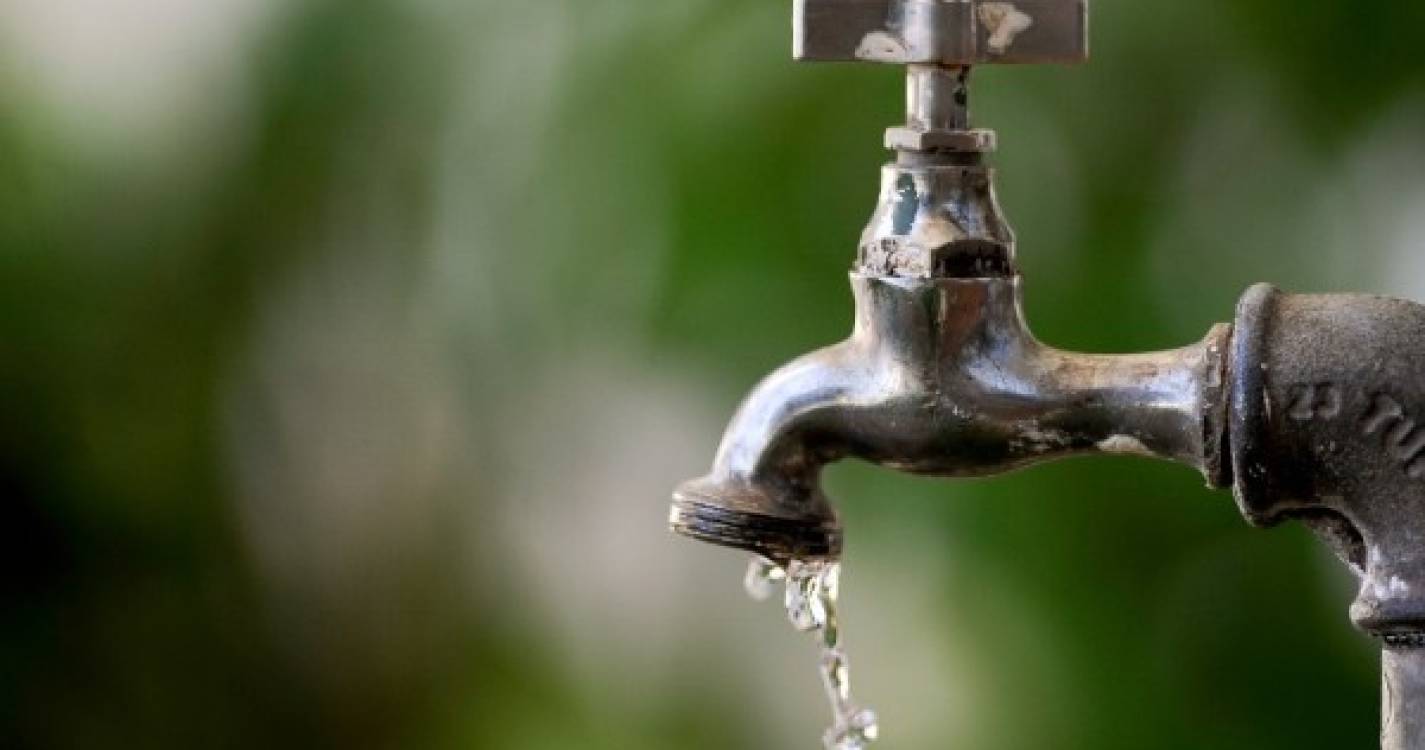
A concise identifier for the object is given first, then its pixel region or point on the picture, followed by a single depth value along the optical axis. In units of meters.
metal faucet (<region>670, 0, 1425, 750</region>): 1.30
